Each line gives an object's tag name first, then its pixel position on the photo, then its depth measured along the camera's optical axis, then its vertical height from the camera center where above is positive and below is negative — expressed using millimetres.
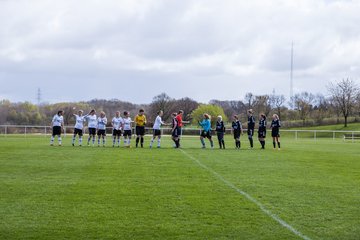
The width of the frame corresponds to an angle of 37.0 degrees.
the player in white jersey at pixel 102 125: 30406 +286
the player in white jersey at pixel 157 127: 29469 +178
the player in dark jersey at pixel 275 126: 29766 +228
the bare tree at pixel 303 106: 109194 +5108
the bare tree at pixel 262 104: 108375 +5394
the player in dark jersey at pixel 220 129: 30783 +83
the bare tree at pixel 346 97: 101500 +6440
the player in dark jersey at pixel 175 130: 29672 +16
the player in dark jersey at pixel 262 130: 30578 +34
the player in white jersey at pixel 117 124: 30031 +342
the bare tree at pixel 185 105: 121206 +5966
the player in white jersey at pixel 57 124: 28844 +317
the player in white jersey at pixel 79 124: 29922 +334
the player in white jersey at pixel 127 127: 29422 +144
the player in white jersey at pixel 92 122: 30219 +452
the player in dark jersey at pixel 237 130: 30906 +29
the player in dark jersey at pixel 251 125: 30906 +321
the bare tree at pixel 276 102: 117588 +6290
